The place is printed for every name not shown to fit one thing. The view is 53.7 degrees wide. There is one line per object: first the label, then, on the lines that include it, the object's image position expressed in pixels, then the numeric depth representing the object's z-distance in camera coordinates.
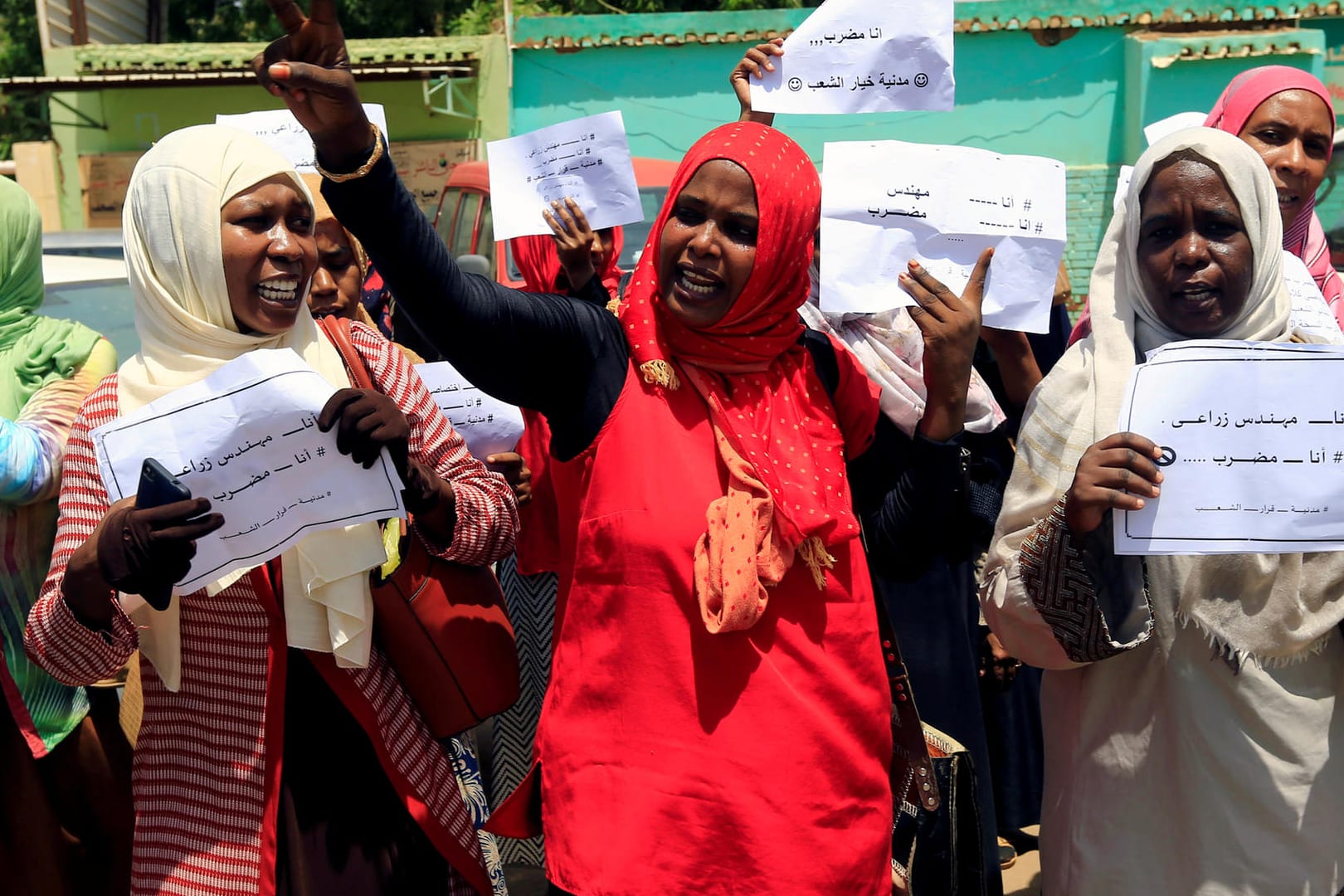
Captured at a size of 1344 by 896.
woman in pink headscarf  3.57
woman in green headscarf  2.92
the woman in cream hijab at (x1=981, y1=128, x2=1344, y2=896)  2.42
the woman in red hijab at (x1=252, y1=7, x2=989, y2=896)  2.23
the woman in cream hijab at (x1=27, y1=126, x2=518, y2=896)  2.33
